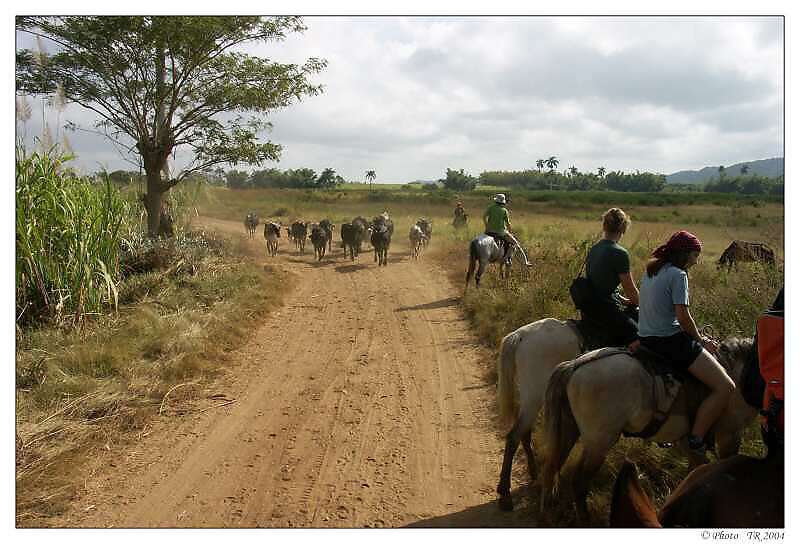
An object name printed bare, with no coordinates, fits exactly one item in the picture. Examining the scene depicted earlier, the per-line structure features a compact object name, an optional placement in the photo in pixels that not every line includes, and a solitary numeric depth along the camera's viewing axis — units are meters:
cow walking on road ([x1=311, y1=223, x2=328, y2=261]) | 19.47
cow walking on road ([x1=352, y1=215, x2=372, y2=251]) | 19.77
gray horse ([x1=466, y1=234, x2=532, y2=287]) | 12.82
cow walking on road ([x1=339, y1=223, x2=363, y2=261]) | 19.56
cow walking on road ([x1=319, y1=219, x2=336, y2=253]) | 21.39
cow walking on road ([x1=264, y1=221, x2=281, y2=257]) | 20.98
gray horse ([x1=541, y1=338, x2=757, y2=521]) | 4.01
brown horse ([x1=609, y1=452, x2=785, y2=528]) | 3.13
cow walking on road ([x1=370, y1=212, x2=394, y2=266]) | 18.45
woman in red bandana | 4.12
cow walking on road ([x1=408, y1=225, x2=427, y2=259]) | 20.33
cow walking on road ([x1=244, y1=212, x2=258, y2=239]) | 26.53
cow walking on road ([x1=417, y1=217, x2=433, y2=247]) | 23.19
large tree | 12.00
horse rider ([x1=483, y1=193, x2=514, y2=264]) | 13.33
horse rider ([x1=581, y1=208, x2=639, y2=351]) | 5.00
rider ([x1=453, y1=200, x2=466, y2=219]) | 25.82
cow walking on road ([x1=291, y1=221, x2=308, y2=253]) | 22.16
